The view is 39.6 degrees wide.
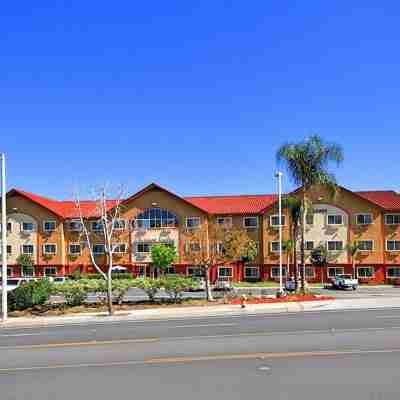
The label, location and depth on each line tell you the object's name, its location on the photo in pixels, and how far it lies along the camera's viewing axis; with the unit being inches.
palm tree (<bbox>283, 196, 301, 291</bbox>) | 1517.0
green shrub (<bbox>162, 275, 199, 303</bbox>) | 1195.3
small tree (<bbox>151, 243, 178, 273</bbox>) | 2273.6
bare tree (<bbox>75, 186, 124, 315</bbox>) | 1046.3
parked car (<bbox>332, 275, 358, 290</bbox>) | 2004.2
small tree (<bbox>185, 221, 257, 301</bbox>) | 1267.2
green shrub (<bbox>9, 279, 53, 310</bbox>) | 1140.5
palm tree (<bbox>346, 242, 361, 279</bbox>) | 2294.5
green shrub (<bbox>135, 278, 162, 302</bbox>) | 1186.0
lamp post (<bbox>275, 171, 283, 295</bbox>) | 1380.4
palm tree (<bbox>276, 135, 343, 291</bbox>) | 1379.2
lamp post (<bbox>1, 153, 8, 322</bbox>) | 1013.2
